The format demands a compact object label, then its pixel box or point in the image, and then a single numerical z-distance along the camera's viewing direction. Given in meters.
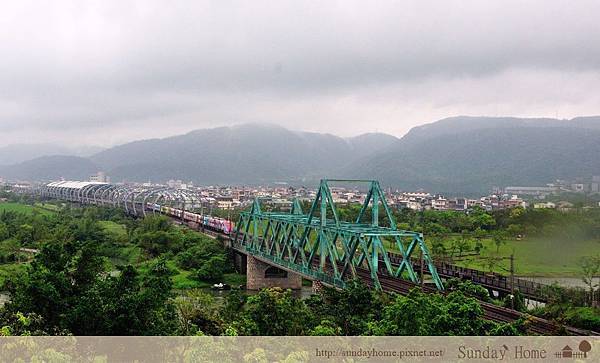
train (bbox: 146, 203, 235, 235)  53.77
